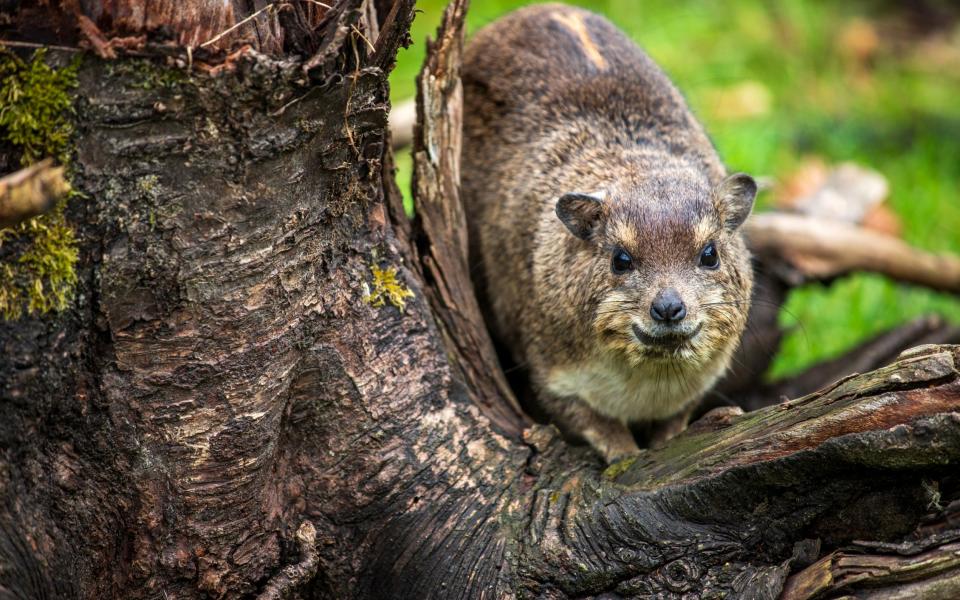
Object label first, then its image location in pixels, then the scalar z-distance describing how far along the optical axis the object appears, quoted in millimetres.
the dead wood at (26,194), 5617
